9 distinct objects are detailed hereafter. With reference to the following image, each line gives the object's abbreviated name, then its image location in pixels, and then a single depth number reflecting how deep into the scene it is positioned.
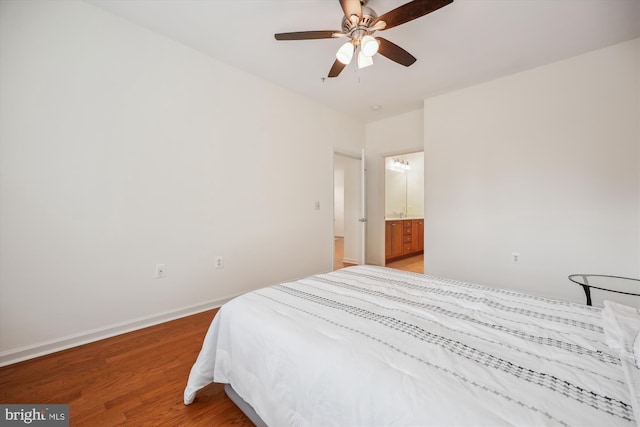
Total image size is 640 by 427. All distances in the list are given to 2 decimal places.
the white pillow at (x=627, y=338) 0.67
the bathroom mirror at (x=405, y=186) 5.93
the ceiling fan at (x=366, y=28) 1.60
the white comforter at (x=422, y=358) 0.66
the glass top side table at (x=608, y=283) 1.81
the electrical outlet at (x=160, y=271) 2.36
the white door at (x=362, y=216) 3.74
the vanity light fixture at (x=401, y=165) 6.04
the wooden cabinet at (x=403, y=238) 4.88
